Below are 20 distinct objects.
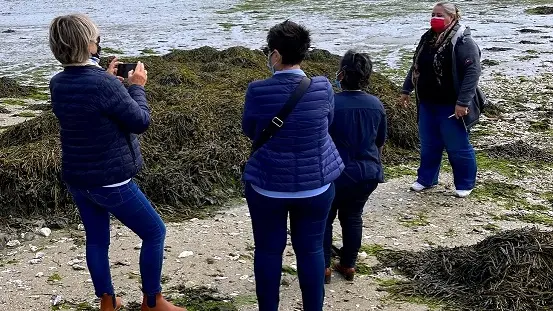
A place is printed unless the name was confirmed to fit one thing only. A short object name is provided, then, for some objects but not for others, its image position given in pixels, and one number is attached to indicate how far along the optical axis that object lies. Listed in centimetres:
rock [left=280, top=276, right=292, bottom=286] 468
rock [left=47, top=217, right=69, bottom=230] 574
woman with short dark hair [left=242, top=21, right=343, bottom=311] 336
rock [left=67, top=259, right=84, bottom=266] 495
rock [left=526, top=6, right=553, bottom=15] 2727
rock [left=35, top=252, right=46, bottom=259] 510
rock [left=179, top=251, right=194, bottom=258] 514
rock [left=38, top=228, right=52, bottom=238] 557
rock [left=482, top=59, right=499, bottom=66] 1535
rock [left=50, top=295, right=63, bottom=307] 434
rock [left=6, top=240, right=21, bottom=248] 535
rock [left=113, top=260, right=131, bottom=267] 493
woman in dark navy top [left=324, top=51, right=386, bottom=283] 417
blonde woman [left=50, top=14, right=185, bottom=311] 336
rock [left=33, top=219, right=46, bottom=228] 572
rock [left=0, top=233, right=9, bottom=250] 533
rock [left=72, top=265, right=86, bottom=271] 486
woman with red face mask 612
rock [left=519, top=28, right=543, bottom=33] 2133
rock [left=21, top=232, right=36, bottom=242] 551
